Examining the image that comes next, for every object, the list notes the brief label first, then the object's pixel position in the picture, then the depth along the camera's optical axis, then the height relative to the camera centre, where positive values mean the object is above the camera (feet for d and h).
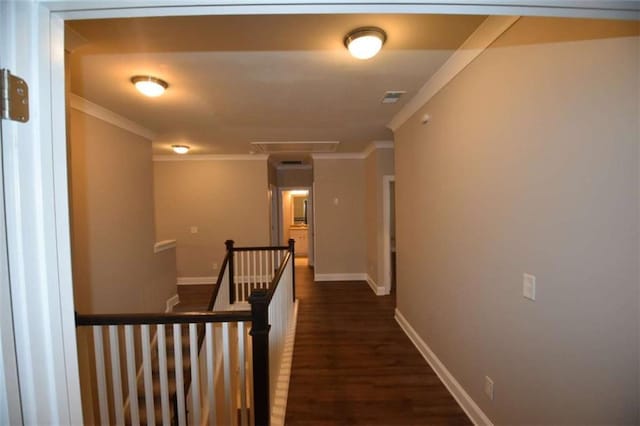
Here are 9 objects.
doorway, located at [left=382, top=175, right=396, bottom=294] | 14.84 -1.22
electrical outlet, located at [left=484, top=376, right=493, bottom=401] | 5.54 -3.76
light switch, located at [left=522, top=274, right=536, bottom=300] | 4.43 -1.38
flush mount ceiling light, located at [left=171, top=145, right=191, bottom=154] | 14.23 +3.24
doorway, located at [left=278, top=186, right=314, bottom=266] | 22.53 -1.35
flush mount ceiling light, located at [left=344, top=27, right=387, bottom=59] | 5.17 +3.15
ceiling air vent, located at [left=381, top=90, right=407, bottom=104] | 8.29 +3.40
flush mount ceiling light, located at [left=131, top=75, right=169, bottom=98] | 7.03 +3.26
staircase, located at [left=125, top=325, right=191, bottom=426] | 8.35 -5.75
